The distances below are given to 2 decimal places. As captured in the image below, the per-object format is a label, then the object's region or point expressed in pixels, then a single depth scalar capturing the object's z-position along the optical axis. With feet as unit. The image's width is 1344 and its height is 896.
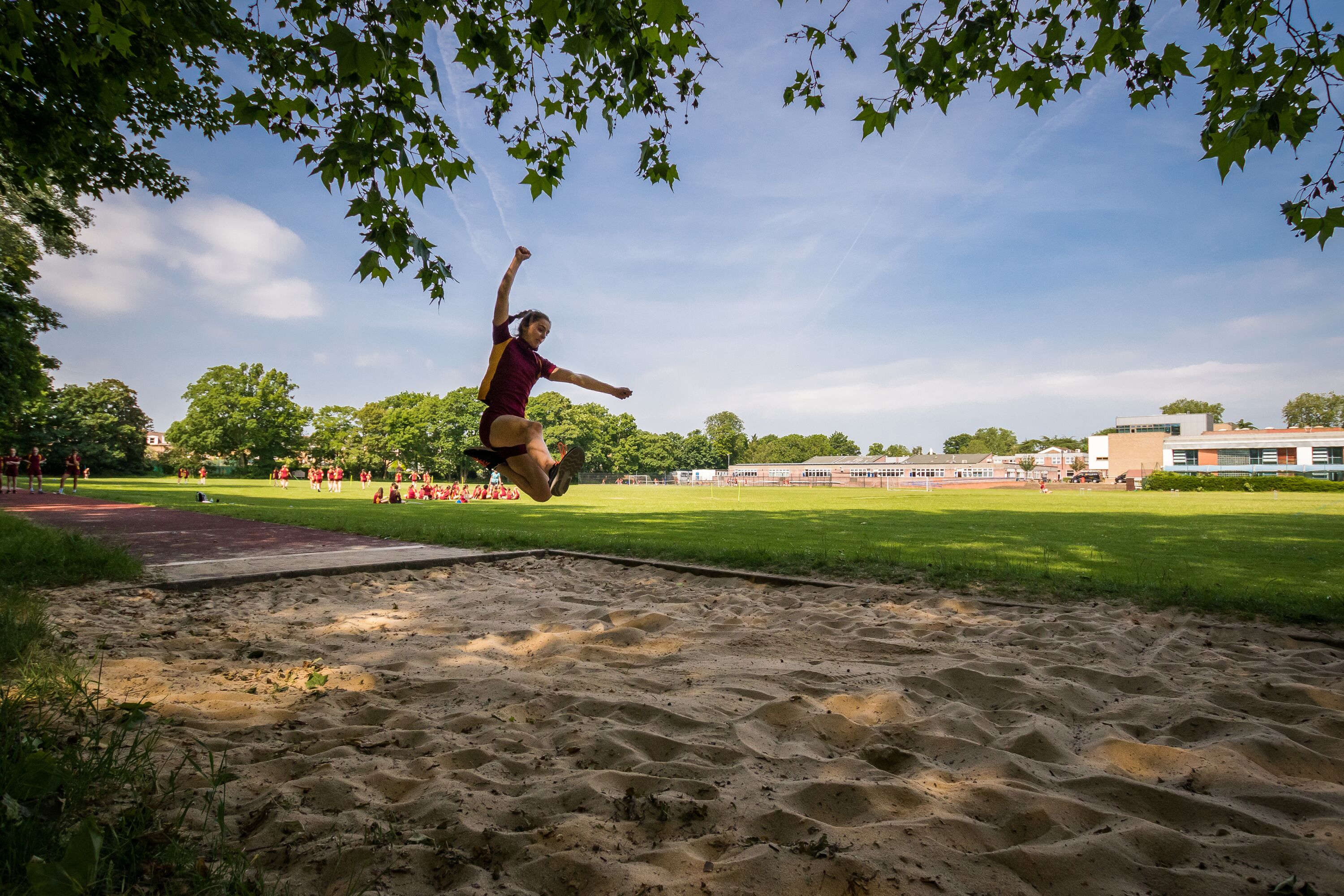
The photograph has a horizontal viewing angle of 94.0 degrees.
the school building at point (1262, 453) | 228.02
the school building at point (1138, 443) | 261.44
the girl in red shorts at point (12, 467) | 84.38
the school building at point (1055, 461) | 363.76
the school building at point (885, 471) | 269.03
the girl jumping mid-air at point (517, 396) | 17.04
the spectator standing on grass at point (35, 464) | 87.97
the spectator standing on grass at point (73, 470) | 95.08
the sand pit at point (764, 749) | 6.29
